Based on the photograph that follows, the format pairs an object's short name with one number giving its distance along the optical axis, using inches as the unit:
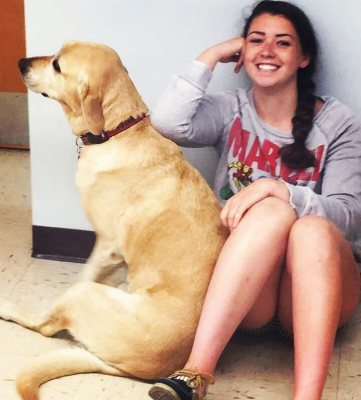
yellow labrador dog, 66.1
